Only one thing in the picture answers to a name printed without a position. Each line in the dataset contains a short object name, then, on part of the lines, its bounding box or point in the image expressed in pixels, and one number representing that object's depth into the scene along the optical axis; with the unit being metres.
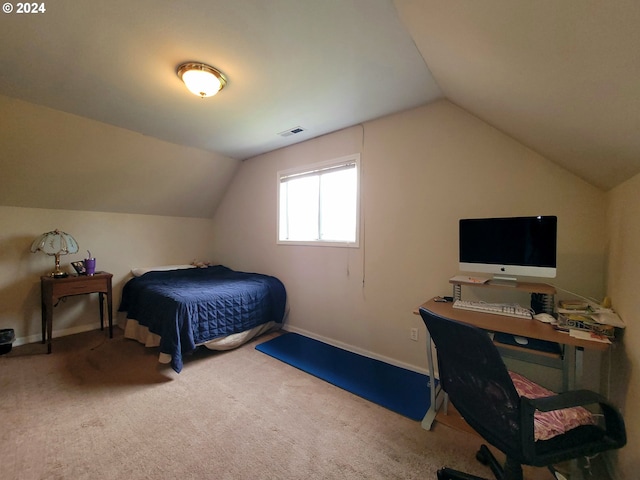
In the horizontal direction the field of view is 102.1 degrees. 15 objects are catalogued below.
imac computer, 1.61
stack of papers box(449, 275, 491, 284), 1.82
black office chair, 0.96
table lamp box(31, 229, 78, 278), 2.89
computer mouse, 1.52
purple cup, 3.06
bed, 2.37
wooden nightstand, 2.72
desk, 1.31
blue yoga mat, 1.99
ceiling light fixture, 1.77
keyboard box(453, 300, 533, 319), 1.63
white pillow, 3.64
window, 2.89
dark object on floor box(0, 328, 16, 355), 2.59
